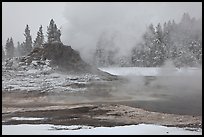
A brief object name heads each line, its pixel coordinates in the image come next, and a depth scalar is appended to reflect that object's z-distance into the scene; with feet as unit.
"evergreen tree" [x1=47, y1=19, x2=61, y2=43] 212.99
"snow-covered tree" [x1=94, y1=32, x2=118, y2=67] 224.12
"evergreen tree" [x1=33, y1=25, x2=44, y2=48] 241.96
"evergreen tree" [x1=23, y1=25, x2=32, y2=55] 253.65
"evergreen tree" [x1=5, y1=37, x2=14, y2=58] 276.47
